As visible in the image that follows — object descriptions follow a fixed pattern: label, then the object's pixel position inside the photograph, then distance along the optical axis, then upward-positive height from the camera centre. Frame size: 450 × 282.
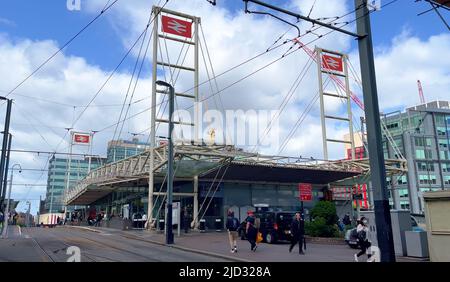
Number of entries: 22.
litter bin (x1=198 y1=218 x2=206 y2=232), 34.90 -0.14
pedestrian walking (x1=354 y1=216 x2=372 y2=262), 14.12 -0.52
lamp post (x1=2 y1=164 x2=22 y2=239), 25.55 +0.82
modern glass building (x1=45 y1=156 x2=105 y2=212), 114.76 +14.31
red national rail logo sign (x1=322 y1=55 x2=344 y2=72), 55.94 +21.65
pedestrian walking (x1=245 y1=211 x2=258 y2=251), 17.70 -0.35
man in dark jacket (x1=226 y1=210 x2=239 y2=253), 17.47 -0.29
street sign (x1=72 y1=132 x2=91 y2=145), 81.31 +16.92
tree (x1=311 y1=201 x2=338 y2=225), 23.09 +0.56
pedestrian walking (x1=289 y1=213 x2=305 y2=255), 16.92 -0.35
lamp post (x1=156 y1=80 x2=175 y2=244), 21.92 +2.23
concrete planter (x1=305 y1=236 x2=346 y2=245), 21.31 -0.97
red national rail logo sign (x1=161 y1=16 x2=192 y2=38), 37.94 +18.28
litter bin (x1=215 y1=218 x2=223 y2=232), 37.19 -0.07
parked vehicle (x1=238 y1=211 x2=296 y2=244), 22.06 -0.18
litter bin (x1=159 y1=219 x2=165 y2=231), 34.55 -0.01
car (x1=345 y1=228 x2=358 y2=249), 18.91 -0.79
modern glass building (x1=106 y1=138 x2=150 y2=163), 98.37 +18.90
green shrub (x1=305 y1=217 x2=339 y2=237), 22.75 -0.38
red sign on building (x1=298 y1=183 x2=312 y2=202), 25.84 +1.88
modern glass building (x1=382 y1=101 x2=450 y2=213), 96.75 +18.19
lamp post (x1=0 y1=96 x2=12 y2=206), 23.92 +5.27
